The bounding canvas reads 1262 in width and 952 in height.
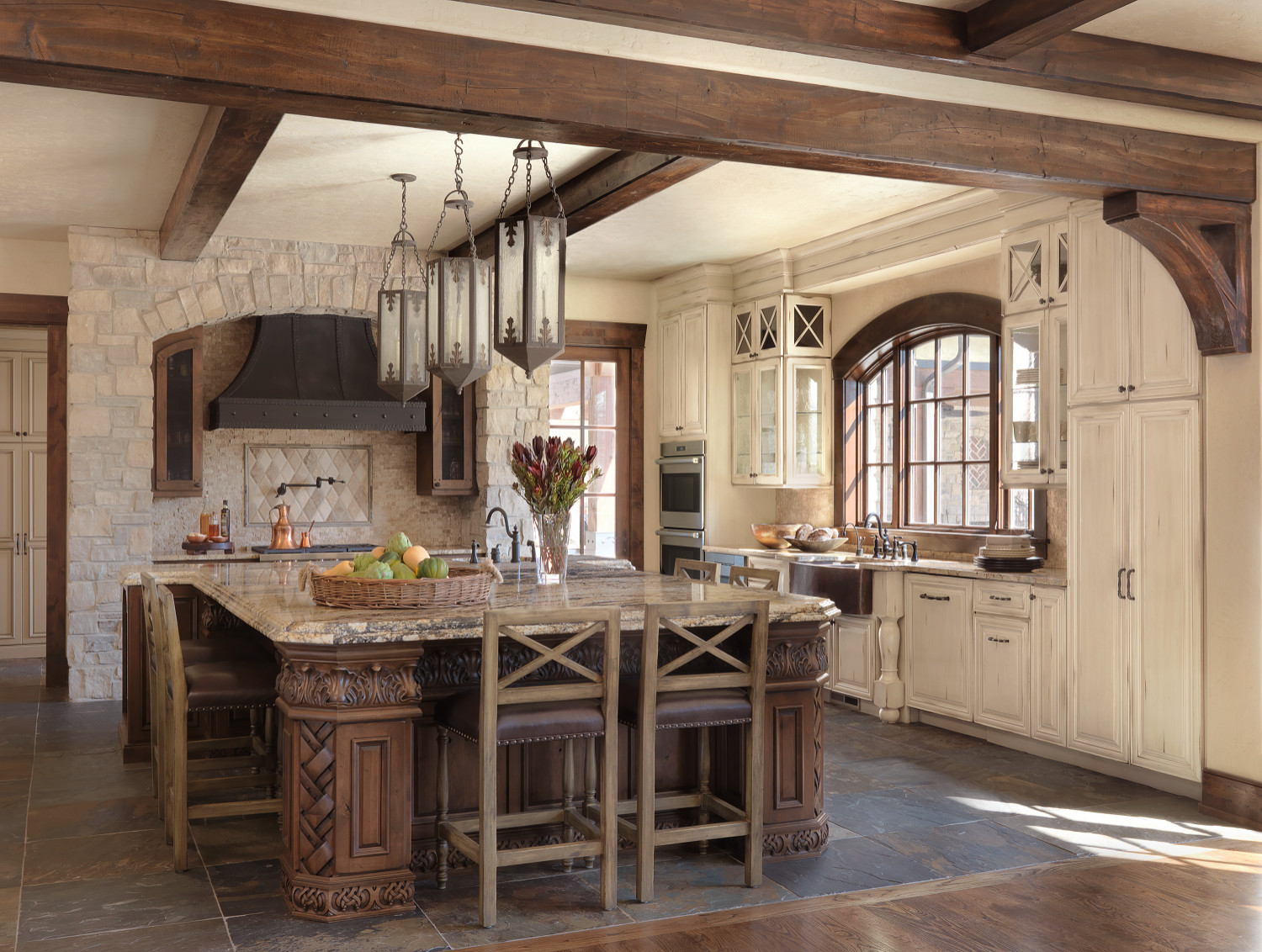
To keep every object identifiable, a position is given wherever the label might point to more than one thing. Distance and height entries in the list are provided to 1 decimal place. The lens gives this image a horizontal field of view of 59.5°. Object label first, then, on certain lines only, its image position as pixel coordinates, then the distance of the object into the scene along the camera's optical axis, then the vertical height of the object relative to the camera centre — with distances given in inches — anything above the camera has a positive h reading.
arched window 251.4 +15.6
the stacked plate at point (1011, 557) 217.9 -14.1
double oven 318.3 -4.6
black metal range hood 290.0 +27.5
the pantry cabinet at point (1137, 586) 177.9 -16.8
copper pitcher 288.5 -12.3
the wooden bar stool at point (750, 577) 175.8 -14.8
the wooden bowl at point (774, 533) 289.4 -12.5
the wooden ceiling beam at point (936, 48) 135.5 +58.7
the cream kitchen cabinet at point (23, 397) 334.0 +27.1
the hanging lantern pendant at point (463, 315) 165.6 +25.8
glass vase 169.5 -9.2
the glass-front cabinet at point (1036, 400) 207.6 +16.5
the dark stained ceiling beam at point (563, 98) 115.3 +46.8
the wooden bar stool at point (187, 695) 142.9 -28.0
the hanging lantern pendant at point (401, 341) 185.3 +24.3
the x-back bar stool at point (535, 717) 122.4 -26.8
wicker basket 134.2 -13.1
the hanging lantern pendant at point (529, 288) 151.1 +27.2
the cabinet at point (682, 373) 320.2 +33.2
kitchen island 127.1 -31.4
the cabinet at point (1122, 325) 179.9 +27.4
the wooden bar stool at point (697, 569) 191.9 -14.8
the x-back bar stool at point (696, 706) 131.4 -27.1
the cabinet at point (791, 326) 297.1 +43.3
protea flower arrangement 165.0 +0.9
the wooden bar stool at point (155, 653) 165.2 -25.2
